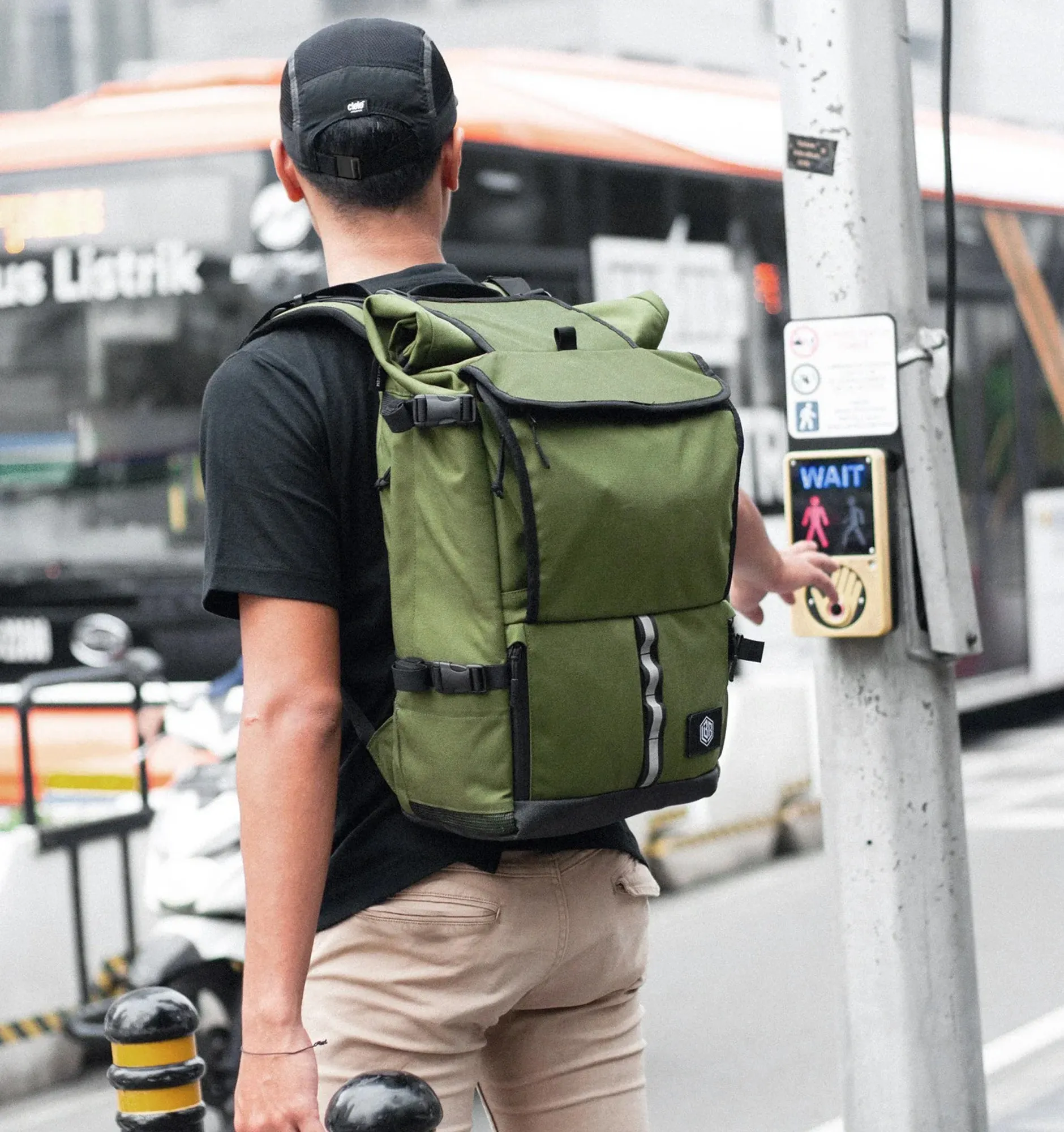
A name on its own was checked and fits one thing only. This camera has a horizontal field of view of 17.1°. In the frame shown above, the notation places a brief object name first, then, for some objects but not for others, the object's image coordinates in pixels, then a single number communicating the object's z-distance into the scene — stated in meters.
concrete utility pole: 5.91
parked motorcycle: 7.55
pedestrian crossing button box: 5.93
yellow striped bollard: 3.79
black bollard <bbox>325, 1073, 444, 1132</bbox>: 3.06
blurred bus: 13.98
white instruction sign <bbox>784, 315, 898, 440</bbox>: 5.96
